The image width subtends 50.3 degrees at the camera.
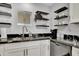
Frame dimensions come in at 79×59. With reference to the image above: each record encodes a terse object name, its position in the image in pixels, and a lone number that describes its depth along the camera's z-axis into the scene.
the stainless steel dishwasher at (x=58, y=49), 1.65
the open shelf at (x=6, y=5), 1.64
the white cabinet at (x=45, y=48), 1.76
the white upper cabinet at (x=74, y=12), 1.61
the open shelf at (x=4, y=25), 1.79
